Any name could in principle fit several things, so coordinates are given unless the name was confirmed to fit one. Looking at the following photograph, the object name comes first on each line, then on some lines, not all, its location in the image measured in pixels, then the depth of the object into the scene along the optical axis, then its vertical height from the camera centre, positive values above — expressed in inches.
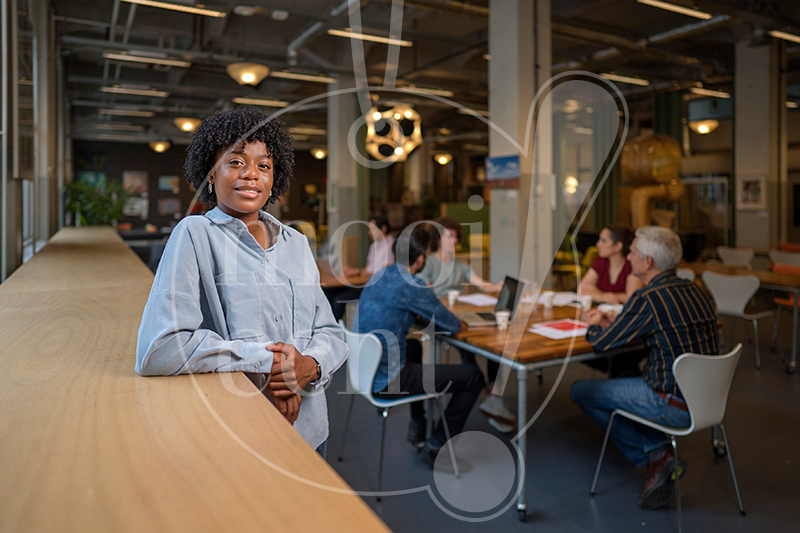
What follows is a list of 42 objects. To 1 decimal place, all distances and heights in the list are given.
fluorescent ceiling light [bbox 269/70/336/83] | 395.5 +120.7
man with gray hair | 108.3 -19.4
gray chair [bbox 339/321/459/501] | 114.9 -25.3
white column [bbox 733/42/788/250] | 328.5 +66.1
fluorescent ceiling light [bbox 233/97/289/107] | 479.5 +127.6
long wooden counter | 26.0 -11.9
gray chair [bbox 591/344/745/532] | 100.3 -25.5
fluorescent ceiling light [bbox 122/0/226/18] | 254.8 +111.5
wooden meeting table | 109.4 -21.3
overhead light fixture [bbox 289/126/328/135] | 682.8 +143.3
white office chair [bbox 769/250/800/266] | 264.4 -5.8
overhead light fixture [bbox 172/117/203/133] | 388.2 +85.9
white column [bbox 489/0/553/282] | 240.4 +53.3
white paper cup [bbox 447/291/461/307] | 162.4 -14.7
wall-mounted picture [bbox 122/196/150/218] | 723.4 +49.7
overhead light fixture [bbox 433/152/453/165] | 651.5 +102.6
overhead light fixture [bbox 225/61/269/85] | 270.5 +85.2
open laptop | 141.2 -15.3
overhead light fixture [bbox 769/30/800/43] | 296.1 +111.8
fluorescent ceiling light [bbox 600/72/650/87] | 406.4 +124.5
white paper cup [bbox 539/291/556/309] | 156.9 -14.9
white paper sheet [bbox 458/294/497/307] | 163.3 -16.0
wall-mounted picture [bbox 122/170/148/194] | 729.0 +86.5
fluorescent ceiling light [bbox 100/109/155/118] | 541.5 +133.3
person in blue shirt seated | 124.7 -18.3
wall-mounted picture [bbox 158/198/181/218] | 746.2 +53.7
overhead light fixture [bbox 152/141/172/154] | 601.9 +108.9
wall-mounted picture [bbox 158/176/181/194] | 745.0 +83.6
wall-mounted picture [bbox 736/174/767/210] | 331.3 +32.5
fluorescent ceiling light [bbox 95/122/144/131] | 625.3 +137.5
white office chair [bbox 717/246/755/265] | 296.7 -4.9
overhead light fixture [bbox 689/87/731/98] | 435.8 +121.3
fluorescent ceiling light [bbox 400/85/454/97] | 427.8 +121.8
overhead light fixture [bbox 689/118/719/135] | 426.9 +92.1
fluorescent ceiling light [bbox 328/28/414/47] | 314.2 +118.3
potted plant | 325.7 +25.3
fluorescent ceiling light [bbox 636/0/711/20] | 253.1 +113.9
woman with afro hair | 47.4 -4.1
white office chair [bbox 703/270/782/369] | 203.0 -17.1
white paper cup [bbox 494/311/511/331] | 132.5 -17.2
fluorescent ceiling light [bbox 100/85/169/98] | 458.1 +128.4
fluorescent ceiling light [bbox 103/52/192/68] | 347.9 +118.5
